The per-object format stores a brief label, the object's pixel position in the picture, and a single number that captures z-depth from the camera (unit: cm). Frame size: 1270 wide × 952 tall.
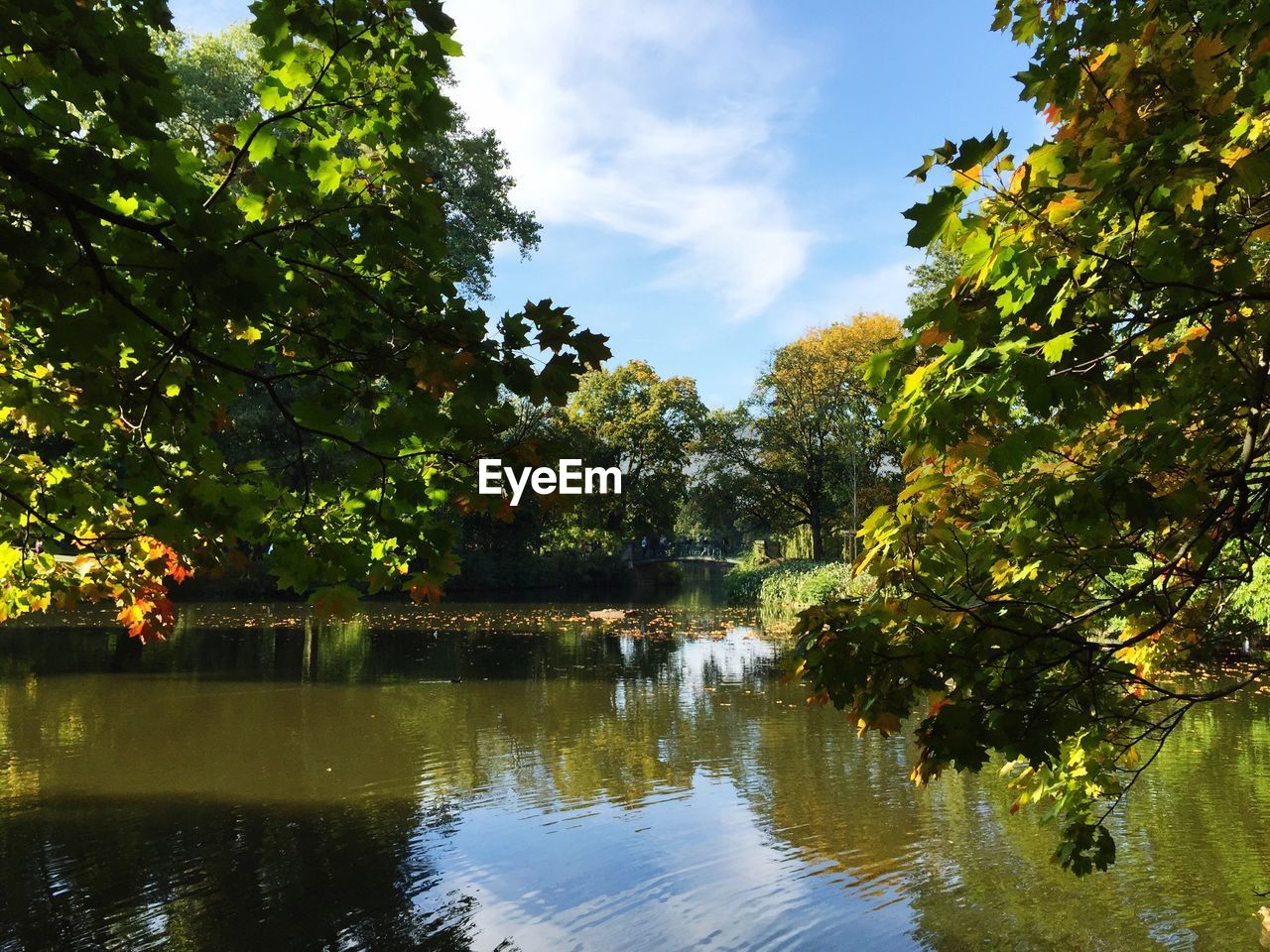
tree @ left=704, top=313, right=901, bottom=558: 3719
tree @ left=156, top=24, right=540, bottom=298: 2286
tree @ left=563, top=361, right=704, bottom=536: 4306
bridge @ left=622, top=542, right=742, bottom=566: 6436
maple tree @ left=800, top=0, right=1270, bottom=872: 238
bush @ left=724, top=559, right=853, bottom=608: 2525
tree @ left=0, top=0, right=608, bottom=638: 239
